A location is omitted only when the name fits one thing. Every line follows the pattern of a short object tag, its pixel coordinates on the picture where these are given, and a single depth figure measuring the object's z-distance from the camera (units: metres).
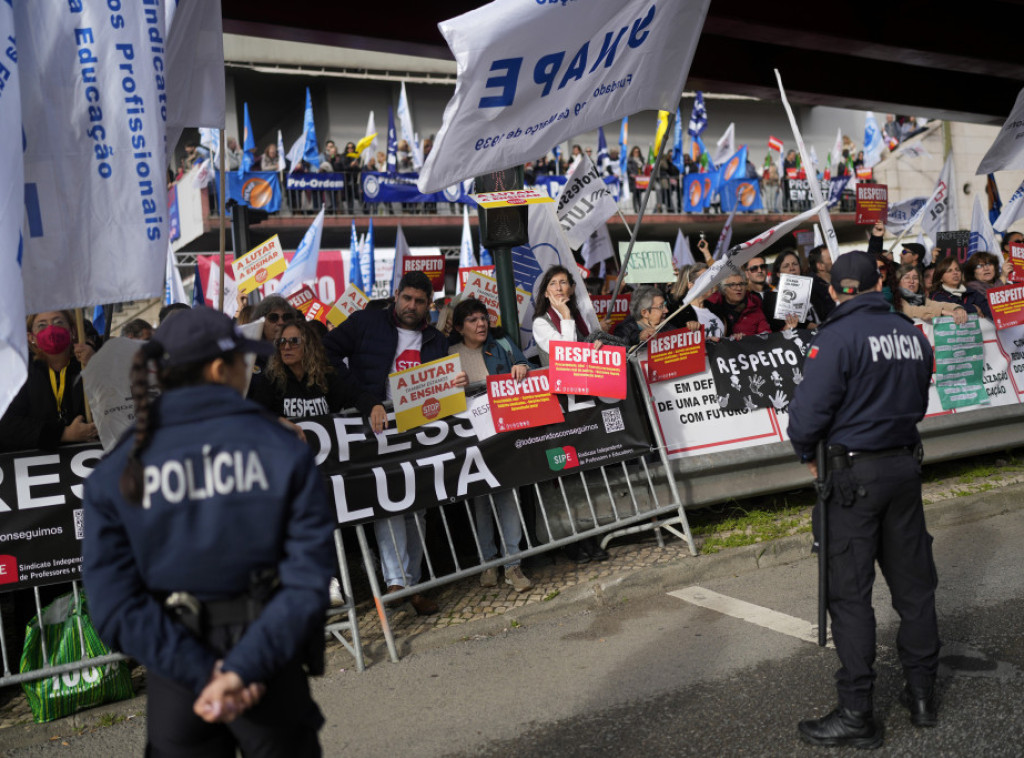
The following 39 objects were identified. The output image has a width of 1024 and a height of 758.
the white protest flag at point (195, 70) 5.34
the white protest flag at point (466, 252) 15.91
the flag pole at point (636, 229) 6.66
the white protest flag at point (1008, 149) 9.22
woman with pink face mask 5.07
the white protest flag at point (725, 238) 9.29
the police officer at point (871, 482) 3.91
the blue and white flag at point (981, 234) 11.14
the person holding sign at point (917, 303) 8.27
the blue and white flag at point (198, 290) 14.74
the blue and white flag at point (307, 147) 22.94
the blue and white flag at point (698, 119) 23.52
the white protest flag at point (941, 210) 13.45
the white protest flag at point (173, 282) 13.71
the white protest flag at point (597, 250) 10.80
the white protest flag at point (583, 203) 9.03
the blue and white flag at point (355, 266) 17.28
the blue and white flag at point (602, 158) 24.98
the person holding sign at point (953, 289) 8.50
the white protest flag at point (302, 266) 11.83
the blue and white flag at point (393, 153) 24.72
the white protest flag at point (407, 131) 24.69
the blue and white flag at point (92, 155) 4.42
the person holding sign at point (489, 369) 6.20
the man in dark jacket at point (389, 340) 6.55
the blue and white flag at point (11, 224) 3.83
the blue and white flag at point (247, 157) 21.79
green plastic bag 4.82
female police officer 2.34
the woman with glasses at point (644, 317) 7.20
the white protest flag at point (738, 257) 6.54
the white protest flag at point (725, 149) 24.38
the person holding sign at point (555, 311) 6.88
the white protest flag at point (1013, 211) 10.30
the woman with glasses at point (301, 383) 5.75
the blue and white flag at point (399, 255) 12.23
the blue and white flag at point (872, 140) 27.59
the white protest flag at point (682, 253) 14.00
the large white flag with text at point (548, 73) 5.32
